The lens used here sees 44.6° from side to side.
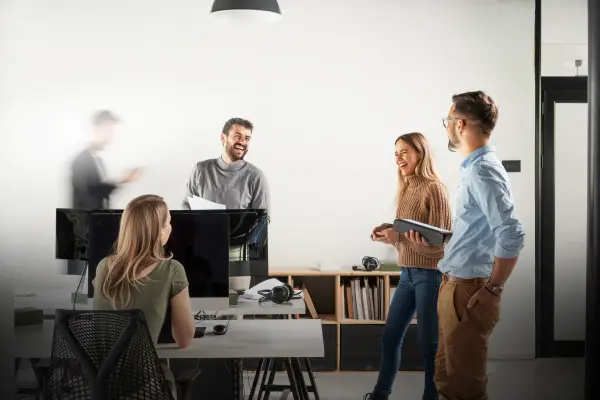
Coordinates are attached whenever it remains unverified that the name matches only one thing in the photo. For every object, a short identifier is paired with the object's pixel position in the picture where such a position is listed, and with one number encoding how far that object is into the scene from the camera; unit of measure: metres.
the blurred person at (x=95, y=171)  5.64
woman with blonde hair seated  2.82
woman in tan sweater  3.80
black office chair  2.41
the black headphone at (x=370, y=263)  5.43
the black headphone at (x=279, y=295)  3.96
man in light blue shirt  2.90
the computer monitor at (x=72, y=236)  3.64
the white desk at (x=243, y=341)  2.87
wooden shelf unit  5.38
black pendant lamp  4.35
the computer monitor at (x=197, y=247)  3.23
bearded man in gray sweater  5.15
